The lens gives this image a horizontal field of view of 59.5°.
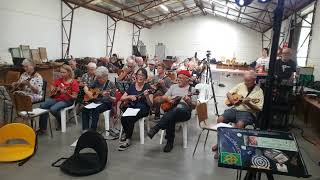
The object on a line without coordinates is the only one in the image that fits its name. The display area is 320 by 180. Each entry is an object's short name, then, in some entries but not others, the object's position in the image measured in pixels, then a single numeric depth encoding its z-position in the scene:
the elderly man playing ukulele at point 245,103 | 3.81
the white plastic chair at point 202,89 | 5.99
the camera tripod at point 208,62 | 6.03
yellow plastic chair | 3.27
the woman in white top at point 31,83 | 4.49
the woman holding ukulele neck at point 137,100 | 4.09
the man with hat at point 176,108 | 3.93
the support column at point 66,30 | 9.70
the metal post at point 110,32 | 13.89
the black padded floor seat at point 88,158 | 3.15
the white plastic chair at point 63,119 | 4.54
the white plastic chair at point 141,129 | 4.20
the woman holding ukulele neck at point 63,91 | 4.53
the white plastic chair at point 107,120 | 4.51
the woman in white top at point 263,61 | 6.26
